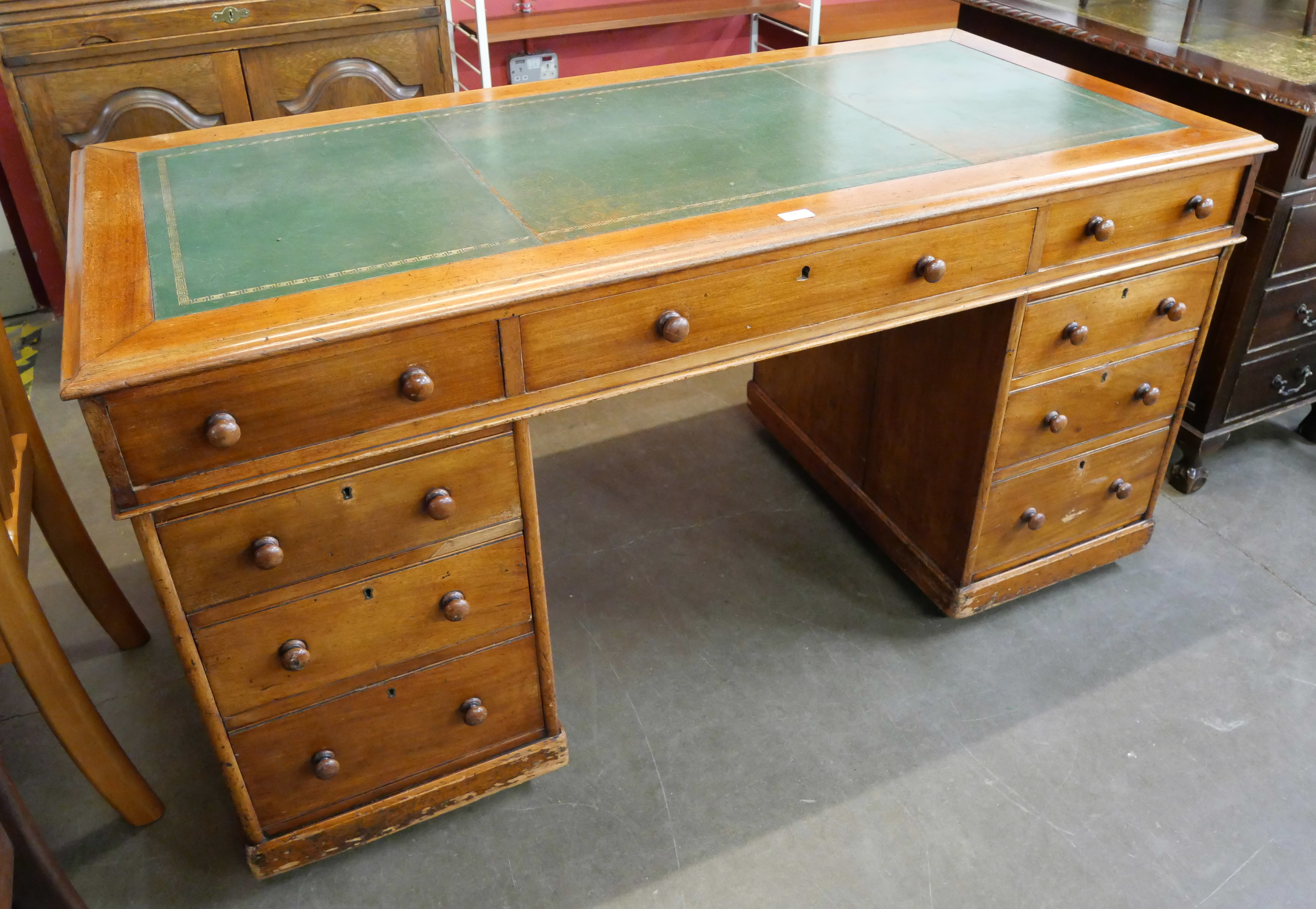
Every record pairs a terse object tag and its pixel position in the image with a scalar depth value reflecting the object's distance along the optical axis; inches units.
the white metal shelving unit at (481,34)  118.6
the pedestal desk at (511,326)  48.9
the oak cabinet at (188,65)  101.9
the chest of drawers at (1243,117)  80.4
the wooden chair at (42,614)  57.1
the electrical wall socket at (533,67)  138.9
